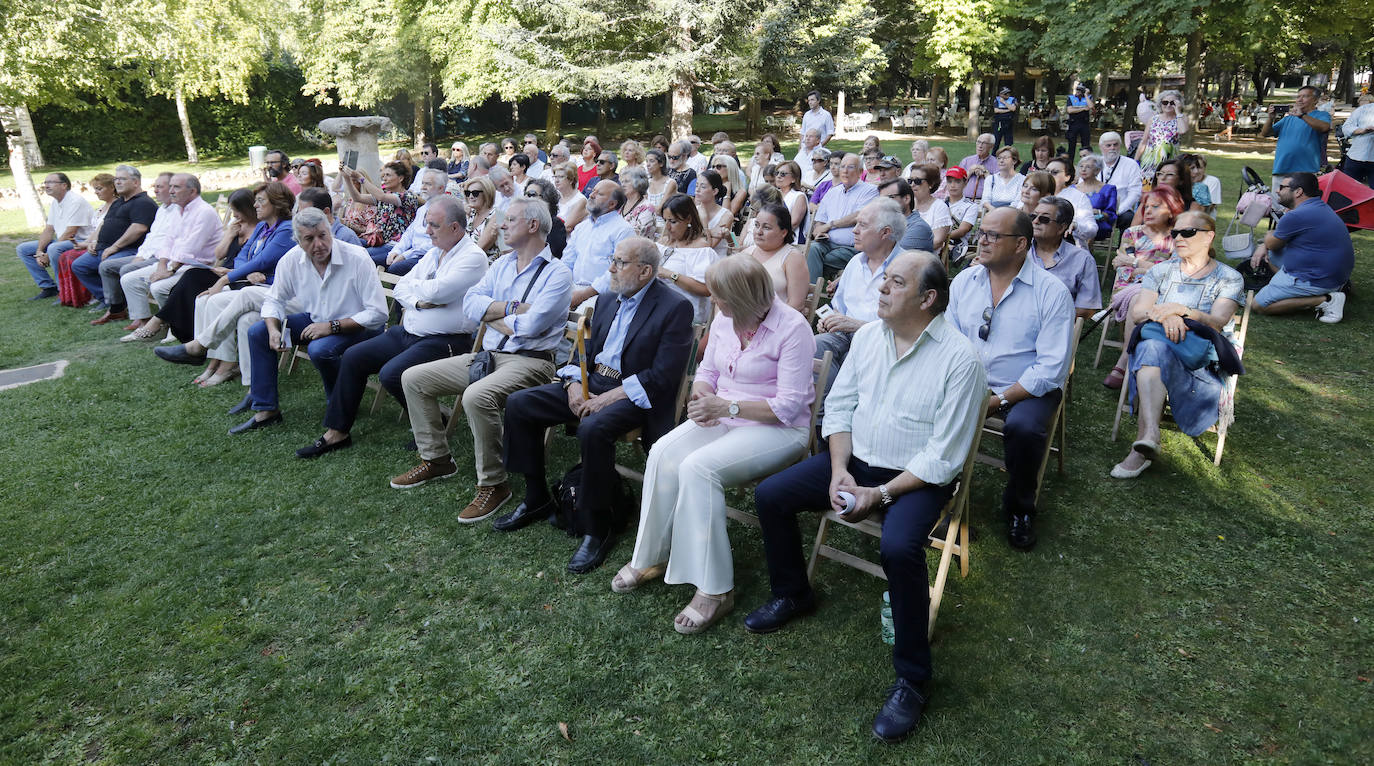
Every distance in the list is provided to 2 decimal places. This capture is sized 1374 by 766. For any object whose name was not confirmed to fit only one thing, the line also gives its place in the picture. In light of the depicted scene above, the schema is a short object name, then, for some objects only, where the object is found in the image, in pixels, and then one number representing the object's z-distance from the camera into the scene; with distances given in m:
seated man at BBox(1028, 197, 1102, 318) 4.89
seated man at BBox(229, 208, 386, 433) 5.45
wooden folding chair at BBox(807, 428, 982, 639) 3.21
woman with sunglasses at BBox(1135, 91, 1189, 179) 9.46
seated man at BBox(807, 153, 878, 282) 7.46
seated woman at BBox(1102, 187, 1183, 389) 5.45
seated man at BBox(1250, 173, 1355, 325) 6.74
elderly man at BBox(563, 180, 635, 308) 6.14
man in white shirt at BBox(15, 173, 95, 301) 9.17
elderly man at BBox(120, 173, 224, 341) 7.32
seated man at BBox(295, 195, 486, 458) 5.13
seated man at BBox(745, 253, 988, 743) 2.85
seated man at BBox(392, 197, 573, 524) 4.69
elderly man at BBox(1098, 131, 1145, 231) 8.41
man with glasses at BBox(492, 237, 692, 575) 3.96
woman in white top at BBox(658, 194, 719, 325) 5.30
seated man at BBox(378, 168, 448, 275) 7.25
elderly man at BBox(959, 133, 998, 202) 9.05
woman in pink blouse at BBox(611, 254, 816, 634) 3.44
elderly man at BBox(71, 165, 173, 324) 8.26
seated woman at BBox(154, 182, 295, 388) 6.19
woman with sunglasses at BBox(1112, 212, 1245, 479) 4.45
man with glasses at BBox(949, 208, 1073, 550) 3.83
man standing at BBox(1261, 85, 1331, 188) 9.37
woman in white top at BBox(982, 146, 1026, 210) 8.41
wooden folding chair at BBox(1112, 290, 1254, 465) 4.52
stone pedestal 15.36
